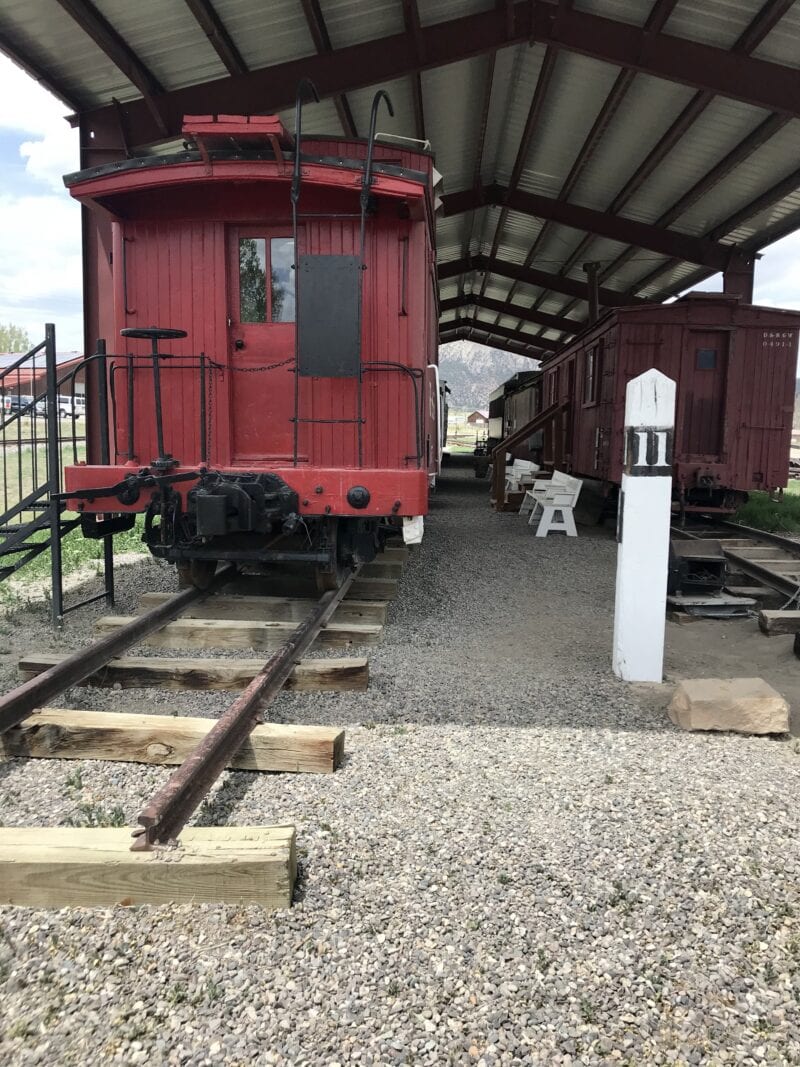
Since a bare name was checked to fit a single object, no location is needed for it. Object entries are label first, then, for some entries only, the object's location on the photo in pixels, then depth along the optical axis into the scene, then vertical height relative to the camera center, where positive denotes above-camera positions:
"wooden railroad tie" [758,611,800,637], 5.49 -1.28
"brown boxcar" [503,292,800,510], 10.73 +0.95
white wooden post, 4.40 -0.48
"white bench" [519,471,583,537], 11.12 -0.89
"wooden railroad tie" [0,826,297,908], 2.11 -1.24
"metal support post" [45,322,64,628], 5.33 -0.18
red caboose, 4.93 +0.69
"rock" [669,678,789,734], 3.60 -1.27
